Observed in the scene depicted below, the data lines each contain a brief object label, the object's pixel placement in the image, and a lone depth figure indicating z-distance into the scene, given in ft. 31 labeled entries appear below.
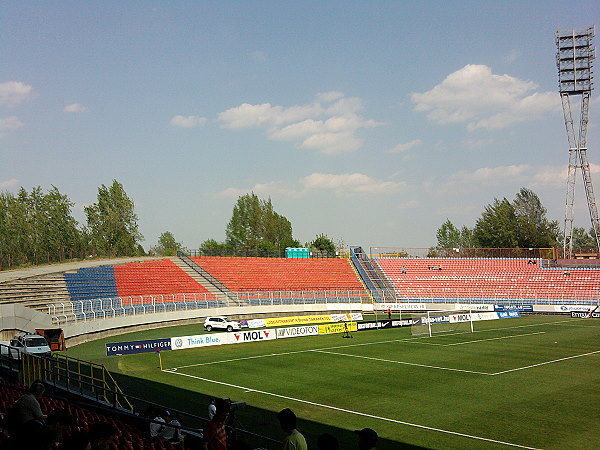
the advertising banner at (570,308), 192.65
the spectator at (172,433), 39.37
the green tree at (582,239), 522.97
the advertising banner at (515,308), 201.72
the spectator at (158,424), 39.46
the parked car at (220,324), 153.99
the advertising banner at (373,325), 155.17
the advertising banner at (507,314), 186.39
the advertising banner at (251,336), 130.11
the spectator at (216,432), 30.12
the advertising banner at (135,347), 108.47
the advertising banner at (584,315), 185.59
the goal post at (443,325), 149.61
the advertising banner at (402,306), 218.18
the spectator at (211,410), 51.96
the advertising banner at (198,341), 118.93
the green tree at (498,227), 382.42
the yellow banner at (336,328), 148.97
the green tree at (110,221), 334.65
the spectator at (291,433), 27.14
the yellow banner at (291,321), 160.25
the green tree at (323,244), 429.38
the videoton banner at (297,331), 138.92
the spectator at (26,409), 32.45
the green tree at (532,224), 378.32
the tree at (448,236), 560.61
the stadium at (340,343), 61.36
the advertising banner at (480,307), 202.39
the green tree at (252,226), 420.36
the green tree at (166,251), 363.02
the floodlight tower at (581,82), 237.86
